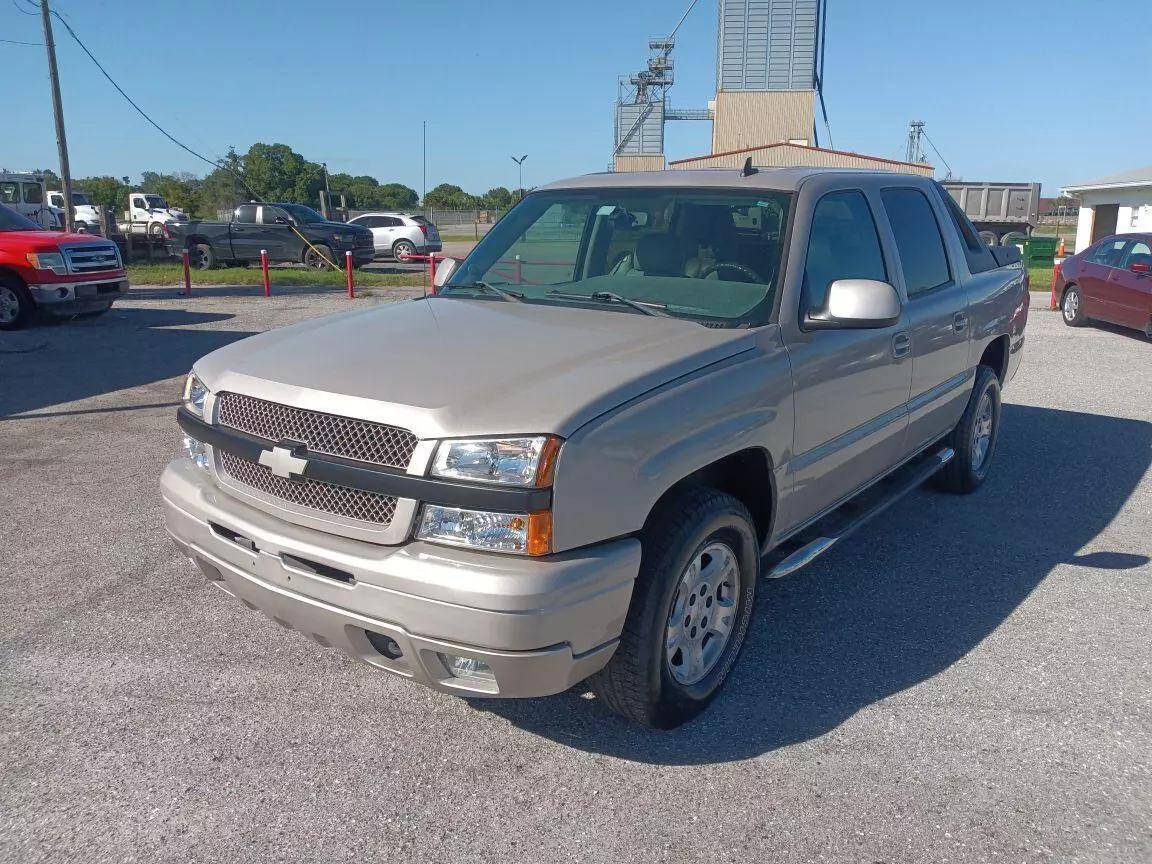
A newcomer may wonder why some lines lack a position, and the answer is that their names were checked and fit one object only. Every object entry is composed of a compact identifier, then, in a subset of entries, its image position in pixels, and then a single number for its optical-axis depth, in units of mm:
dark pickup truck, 22969
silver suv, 27938
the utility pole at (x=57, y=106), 21281
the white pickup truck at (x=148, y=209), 39688
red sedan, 12664
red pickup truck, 12461
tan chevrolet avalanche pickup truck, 2629
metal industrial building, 52438
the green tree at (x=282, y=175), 77312
